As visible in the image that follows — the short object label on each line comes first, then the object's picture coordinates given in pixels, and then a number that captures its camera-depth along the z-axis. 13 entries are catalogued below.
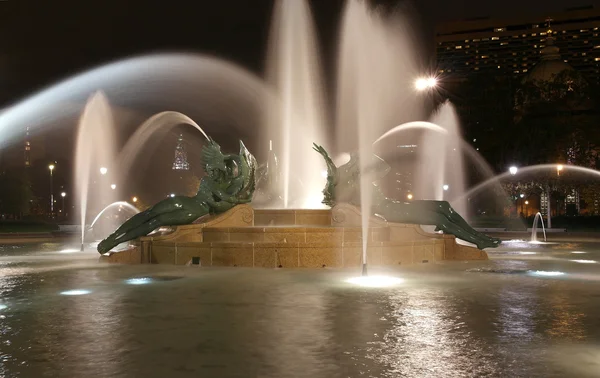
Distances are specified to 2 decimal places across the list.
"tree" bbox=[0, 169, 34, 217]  71.00
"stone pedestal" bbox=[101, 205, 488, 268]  17.97
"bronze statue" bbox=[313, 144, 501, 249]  21.06
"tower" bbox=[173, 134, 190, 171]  104.69
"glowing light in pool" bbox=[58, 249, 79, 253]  26.84
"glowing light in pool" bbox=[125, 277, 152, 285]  14.08
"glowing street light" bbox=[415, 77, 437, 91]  34.62
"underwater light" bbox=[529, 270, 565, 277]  15.93
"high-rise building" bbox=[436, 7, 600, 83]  159.75
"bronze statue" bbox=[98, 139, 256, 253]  20.53
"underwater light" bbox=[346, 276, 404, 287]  13.77
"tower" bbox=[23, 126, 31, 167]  105.54
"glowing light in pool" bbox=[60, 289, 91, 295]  12.49
